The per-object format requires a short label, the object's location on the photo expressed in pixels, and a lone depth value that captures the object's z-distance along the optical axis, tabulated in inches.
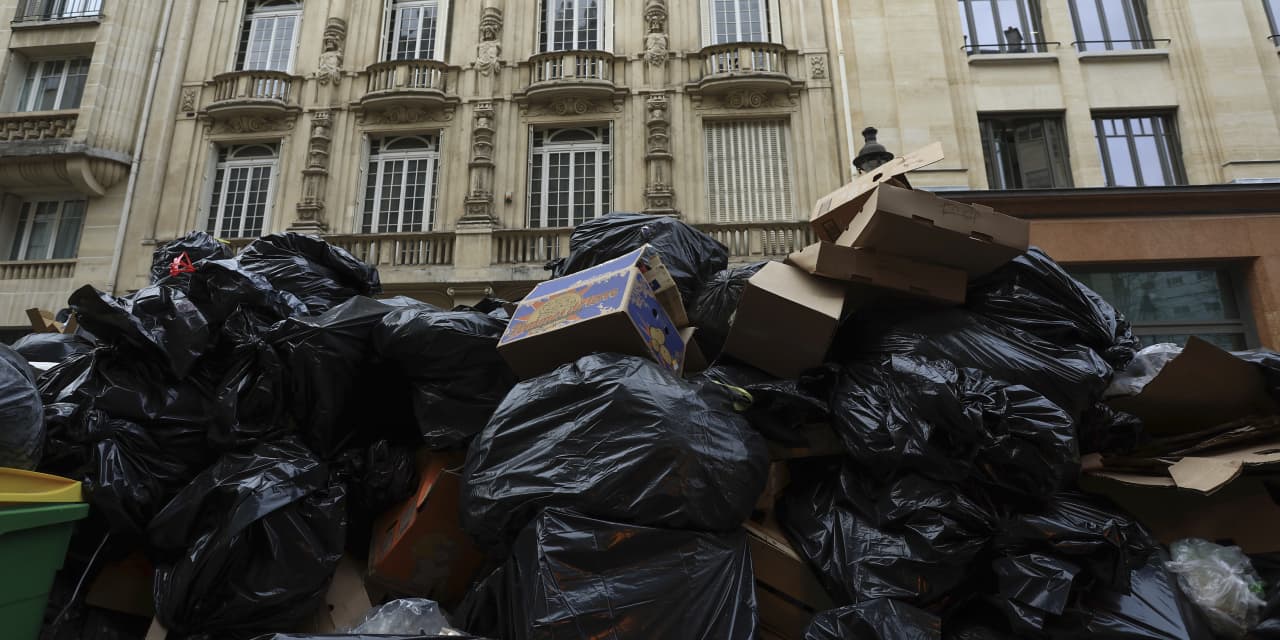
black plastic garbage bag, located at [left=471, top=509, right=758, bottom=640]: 72.0
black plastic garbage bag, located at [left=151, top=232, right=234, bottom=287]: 149.7
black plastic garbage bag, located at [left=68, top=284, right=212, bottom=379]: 104.1
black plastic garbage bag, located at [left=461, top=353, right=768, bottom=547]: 79.2
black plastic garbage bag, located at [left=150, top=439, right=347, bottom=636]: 90.4
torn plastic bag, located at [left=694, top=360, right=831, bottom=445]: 100.2
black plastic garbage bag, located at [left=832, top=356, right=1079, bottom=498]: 89.1
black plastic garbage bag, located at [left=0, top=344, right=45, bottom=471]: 80.6
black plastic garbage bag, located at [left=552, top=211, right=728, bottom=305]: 138.3
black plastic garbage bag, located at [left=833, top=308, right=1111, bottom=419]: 103.4
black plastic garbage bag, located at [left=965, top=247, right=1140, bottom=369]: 113.2
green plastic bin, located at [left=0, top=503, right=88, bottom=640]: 73.7
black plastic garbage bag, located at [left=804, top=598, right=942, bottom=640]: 76.7
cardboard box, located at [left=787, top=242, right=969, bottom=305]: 108.2
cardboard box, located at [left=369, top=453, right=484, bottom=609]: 98.0
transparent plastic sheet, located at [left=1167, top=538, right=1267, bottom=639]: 85.5
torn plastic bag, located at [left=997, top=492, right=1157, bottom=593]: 82.0
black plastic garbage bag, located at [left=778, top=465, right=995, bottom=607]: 83.1
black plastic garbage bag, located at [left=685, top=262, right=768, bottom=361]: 128.0
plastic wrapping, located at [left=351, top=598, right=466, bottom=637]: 80.4
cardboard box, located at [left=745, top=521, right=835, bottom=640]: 88.9
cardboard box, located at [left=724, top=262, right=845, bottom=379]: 105.3
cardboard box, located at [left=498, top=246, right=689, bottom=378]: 95.2
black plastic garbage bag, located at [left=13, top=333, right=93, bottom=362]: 145.8
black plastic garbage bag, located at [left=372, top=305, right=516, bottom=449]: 107.9
